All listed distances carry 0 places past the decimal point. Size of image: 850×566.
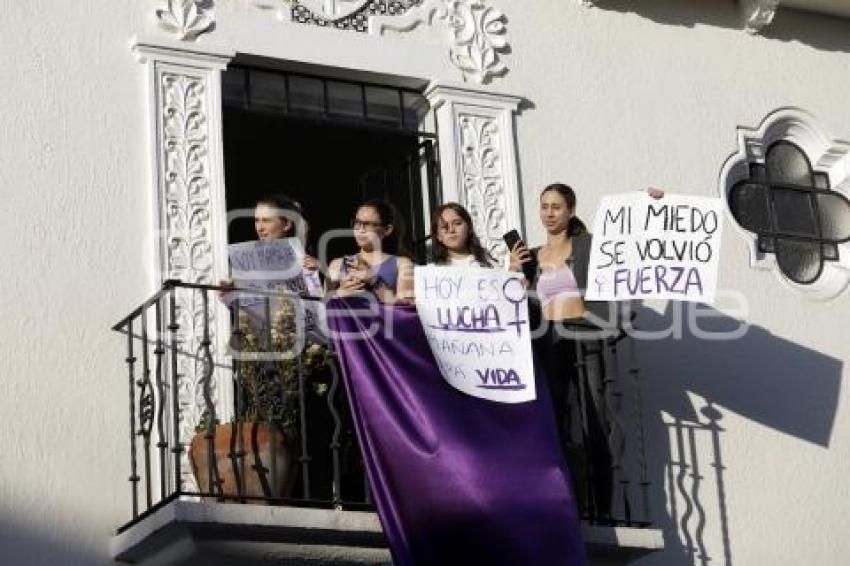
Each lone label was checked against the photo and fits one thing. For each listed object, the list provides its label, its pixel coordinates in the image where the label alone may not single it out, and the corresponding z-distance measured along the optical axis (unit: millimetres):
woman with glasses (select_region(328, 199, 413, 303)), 10336
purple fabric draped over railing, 9711
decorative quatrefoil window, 12555
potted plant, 9750
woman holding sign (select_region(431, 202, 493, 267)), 10656
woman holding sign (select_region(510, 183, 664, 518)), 10695
